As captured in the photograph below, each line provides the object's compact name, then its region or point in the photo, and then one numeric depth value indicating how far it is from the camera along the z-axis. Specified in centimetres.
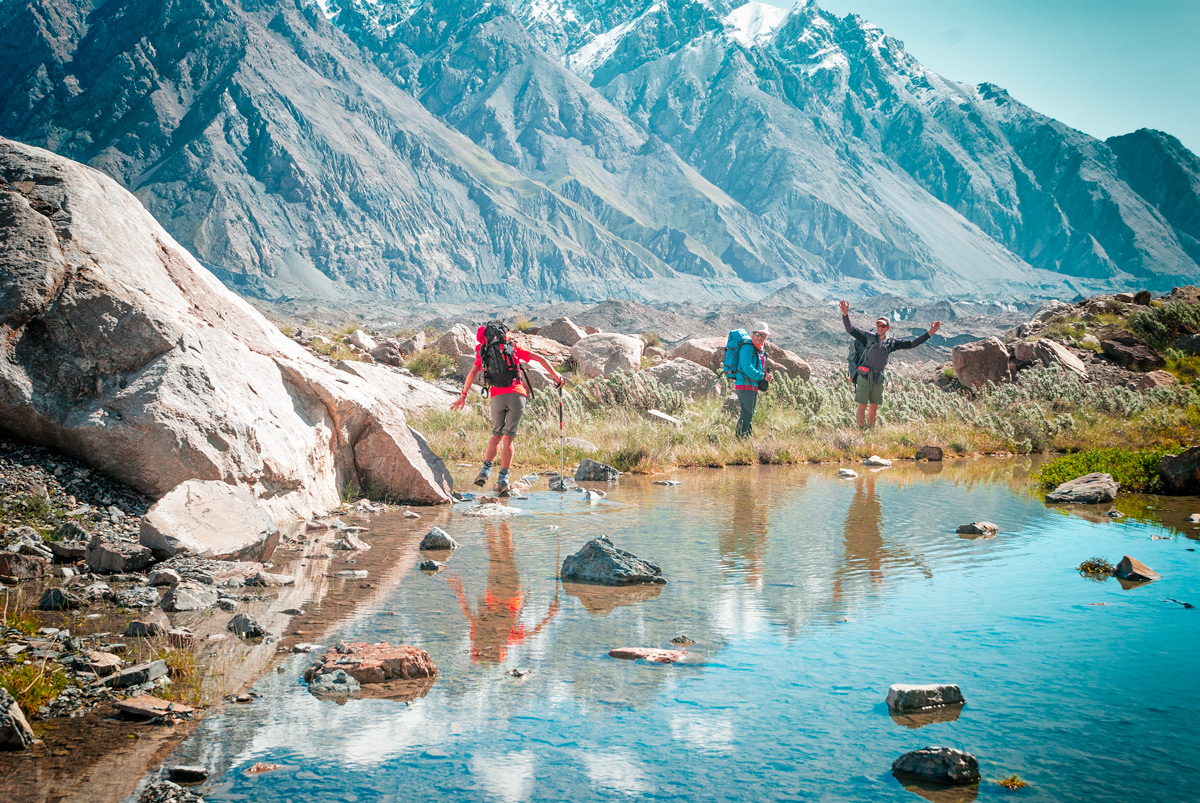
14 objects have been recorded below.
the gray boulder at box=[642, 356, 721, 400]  1898
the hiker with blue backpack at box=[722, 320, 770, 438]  1329
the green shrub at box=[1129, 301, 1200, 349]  2188
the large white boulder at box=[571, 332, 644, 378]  2155
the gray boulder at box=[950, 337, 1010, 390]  1964
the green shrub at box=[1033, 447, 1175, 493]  997
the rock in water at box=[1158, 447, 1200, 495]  961
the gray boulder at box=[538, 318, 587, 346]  2600
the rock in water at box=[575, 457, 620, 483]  1161
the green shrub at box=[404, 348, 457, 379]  2247
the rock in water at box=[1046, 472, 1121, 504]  944
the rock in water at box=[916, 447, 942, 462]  1380
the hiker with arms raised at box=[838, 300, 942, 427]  1409
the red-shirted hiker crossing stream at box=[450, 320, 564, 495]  1027
